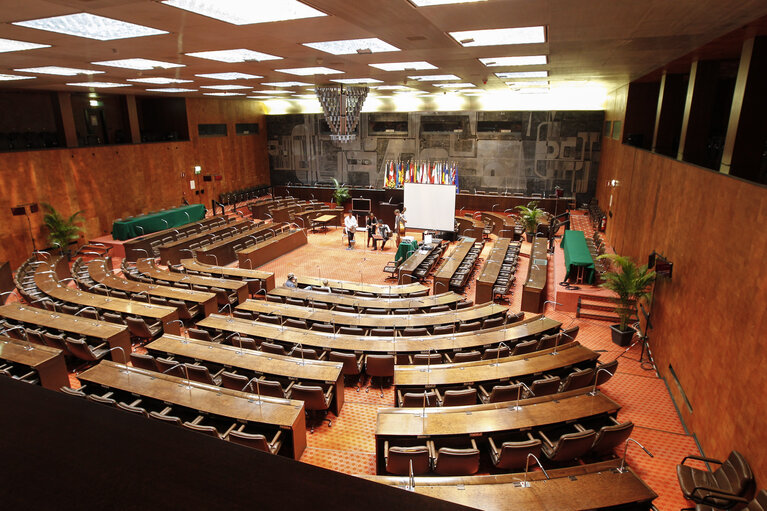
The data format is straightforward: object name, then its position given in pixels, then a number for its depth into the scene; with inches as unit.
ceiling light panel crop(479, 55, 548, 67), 394.4
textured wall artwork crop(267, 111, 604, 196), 975.0
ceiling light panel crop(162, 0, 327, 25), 205.5
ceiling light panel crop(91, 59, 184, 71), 382.0
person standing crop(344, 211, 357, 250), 754.8
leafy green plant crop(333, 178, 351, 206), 1016.2
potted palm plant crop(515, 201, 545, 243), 768.9
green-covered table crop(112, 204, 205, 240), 741.3
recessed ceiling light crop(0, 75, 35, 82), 485.3
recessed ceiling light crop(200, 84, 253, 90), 652.6
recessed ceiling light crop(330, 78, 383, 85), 550.6
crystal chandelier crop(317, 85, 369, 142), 577.9
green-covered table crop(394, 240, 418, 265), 652.1
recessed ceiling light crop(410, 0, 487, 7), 198.7
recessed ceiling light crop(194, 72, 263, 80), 505.4
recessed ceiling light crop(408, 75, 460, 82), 542.2
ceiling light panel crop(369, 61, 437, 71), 420.2
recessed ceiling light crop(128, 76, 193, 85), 524.9
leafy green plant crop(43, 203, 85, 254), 658.8
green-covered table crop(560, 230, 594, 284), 501.4
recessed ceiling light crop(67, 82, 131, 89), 582.9
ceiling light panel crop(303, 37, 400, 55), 304.5
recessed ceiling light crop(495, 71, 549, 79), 508.6
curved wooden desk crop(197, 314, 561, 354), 330.3
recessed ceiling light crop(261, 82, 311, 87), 613.0
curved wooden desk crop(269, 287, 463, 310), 441.1
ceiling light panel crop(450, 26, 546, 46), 272.1
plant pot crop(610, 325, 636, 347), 389.7
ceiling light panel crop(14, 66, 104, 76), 426.0
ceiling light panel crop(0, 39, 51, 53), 285.6
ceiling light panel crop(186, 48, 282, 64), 345.4
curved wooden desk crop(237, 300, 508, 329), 382.9
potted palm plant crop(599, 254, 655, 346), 372.2
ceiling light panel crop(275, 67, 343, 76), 452.1
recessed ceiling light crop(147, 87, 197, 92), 676.7
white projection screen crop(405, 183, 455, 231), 813.9
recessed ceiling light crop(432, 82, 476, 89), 660.6
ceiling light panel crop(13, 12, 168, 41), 227.8
